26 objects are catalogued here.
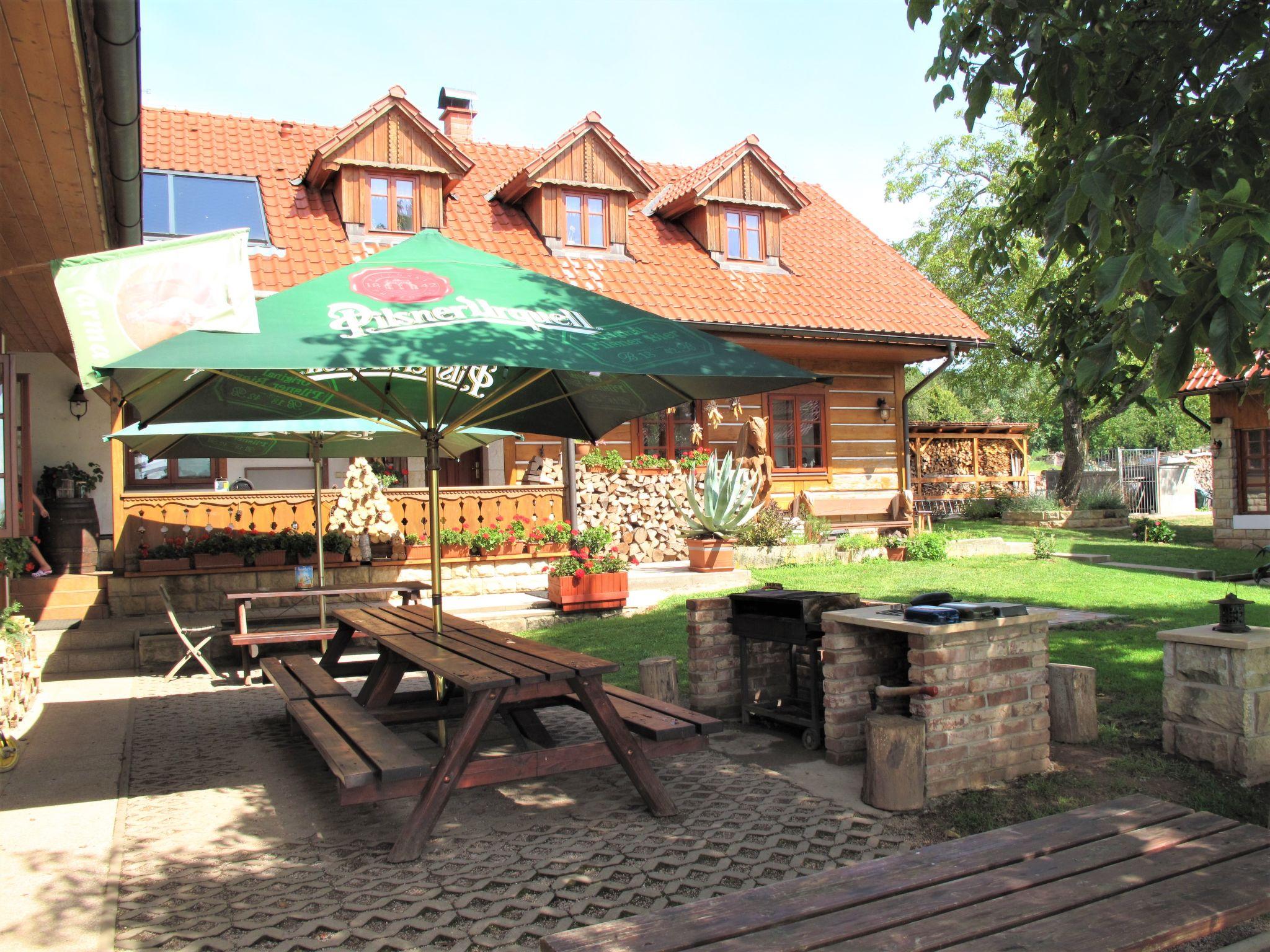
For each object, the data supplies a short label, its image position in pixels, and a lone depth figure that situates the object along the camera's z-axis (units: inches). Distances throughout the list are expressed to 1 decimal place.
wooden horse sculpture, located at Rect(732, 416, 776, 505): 567.2
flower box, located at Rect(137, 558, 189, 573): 396.5
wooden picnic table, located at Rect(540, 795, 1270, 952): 87.7
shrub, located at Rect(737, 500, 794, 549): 532.4
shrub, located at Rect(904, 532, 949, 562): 544.7
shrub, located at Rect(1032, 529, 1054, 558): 536.4
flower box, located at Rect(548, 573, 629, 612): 404.8
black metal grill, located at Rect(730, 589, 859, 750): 203.3
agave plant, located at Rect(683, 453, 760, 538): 490.3
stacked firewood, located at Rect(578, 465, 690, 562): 556.4
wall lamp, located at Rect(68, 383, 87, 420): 462.9
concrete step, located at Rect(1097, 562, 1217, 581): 472.1
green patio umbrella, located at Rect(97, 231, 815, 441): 151.6
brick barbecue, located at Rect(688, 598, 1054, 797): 170.1
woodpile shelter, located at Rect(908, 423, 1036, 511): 882.8
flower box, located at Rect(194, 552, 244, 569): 403.9
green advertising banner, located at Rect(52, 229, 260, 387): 141.7
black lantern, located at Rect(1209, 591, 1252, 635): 183.5
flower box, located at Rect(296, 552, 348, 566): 426.9
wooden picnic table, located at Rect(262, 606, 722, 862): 149.3
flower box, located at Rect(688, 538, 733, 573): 482.6
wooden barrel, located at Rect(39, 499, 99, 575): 416.2
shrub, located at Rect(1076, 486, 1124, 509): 813.9
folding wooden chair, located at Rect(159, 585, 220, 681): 305.9
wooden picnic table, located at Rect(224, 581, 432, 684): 310.8
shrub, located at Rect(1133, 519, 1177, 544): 690.8
